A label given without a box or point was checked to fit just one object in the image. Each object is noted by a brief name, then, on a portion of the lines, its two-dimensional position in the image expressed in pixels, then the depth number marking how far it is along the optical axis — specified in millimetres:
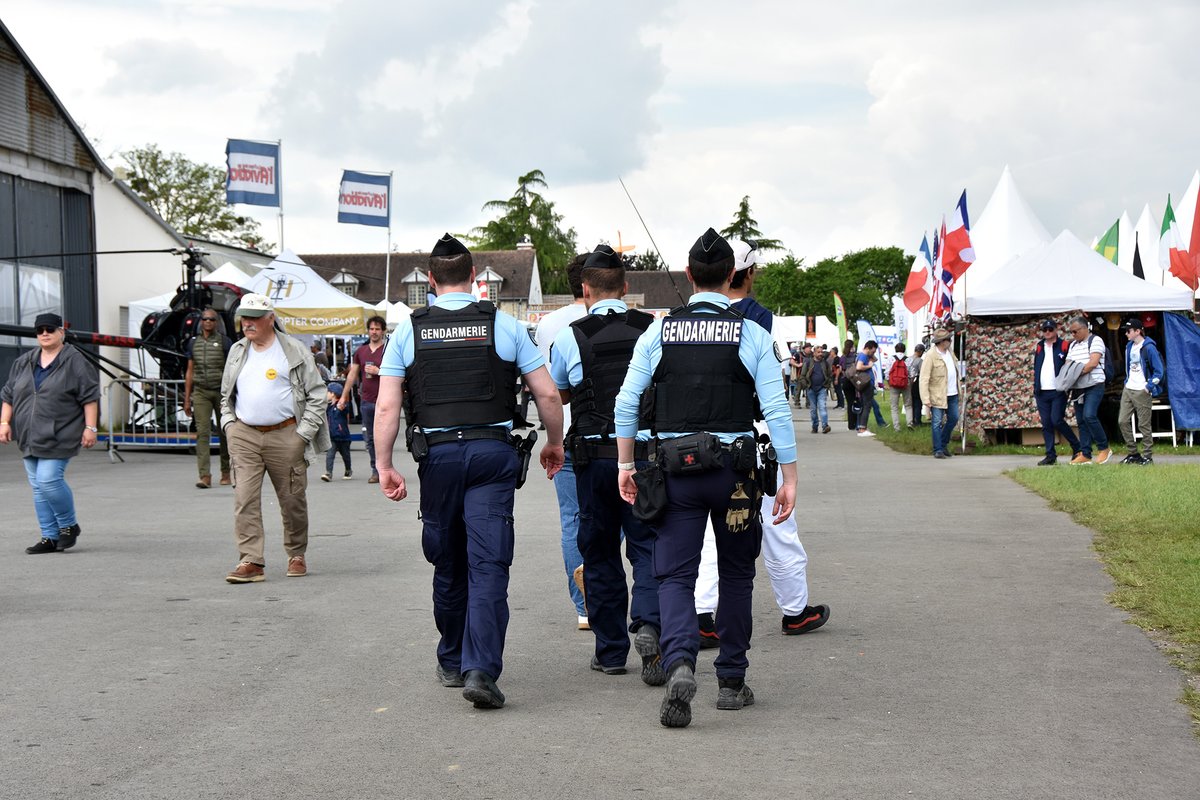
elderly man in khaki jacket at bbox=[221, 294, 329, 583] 9398
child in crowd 17766
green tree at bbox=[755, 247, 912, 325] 99125
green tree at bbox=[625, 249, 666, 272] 128362
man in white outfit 7035
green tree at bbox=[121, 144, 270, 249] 63844
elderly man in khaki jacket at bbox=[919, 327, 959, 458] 20250
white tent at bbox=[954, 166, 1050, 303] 30156
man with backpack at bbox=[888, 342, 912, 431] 26688
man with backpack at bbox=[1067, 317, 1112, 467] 17547
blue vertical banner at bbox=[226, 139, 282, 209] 32250
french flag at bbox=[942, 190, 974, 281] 21594
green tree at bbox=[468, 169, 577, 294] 105562
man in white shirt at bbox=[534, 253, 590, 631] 7191
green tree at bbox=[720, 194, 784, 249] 112438
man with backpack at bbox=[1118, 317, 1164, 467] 17469
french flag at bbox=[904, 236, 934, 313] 28016
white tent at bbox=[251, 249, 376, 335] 27016
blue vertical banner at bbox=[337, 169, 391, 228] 36406
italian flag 21634
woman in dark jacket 11008
